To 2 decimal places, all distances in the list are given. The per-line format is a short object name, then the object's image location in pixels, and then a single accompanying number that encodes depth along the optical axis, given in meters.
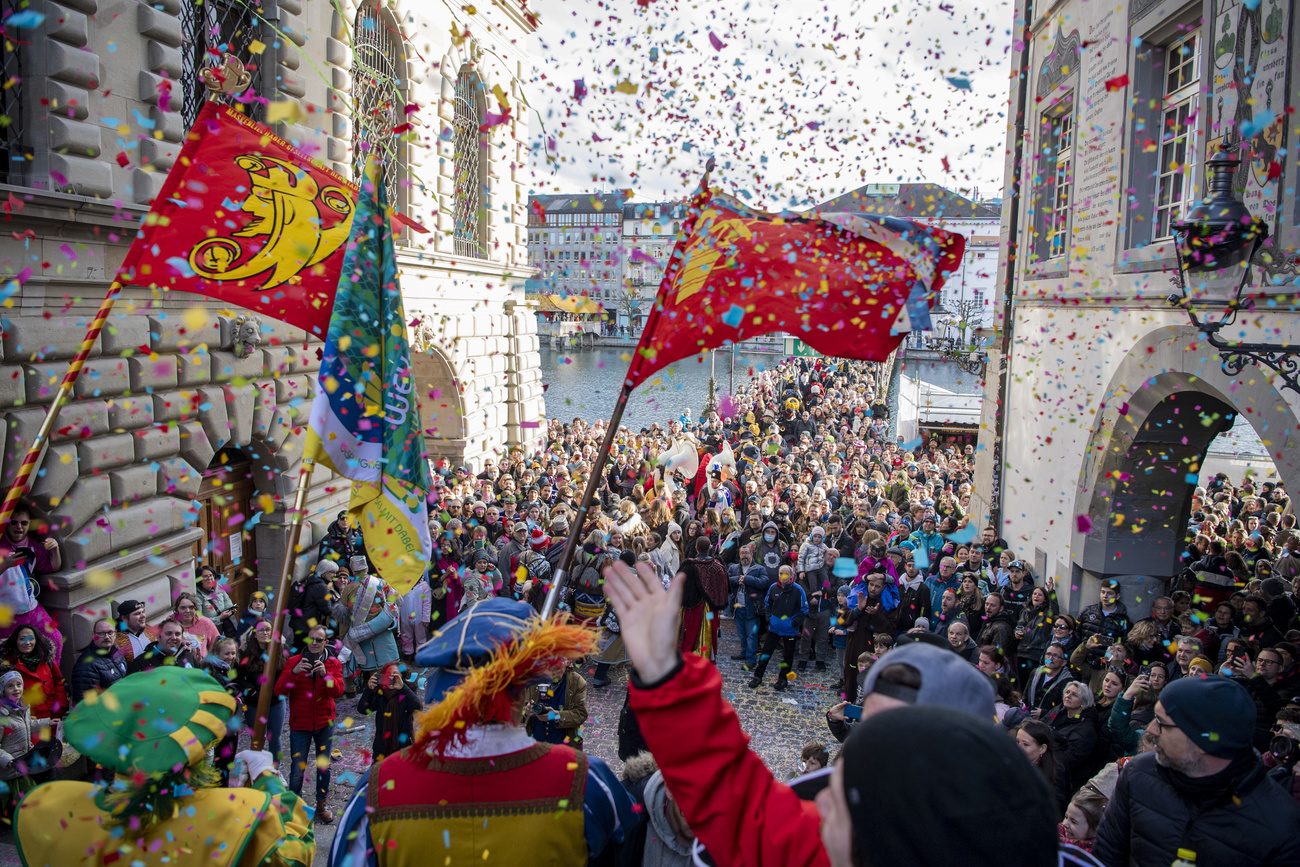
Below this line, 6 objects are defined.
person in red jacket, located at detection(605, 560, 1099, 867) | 1.10
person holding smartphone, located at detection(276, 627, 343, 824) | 6.24
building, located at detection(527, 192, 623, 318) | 83.00
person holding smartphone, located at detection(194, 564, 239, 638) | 8.11
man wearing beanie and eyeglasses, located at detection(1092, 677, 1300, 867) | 2.81
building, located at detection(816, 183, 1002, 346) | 56.91
